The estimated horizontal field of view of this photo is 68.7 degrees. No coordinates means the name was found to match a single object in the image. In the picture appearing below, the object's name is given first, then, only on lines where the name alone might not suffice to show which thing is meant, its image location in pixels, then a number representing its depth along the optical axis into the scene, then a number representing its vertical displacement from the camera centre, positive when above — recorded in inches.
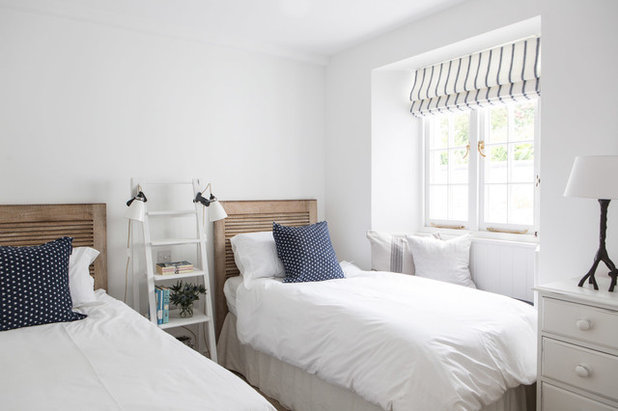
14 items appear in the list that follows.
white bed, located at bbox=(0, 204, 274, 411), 57.1 -26.5
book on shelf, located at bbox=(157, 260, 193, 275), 120.6 -21.2
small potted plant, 122.9 -29.4
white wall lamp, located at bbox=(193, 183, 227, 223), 125.6 -5.2
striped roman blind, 115.4 +29.3
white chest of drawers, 74.7 -29.1
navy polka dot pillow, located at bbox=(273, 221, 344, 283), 122.3 -19.0
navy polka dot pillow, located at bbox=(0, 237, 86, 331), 86.8 -19.2
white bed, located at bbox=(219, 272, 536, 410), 75.0 -30.6
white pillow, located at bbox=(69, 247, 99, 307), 101.7 -19.9
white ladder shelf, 117.7 -20.5
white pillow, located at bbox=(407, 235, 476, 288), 126.3 -21.6
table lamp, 77.3 -0.8
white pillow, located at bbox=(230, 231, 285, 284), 126.7 -20.0
